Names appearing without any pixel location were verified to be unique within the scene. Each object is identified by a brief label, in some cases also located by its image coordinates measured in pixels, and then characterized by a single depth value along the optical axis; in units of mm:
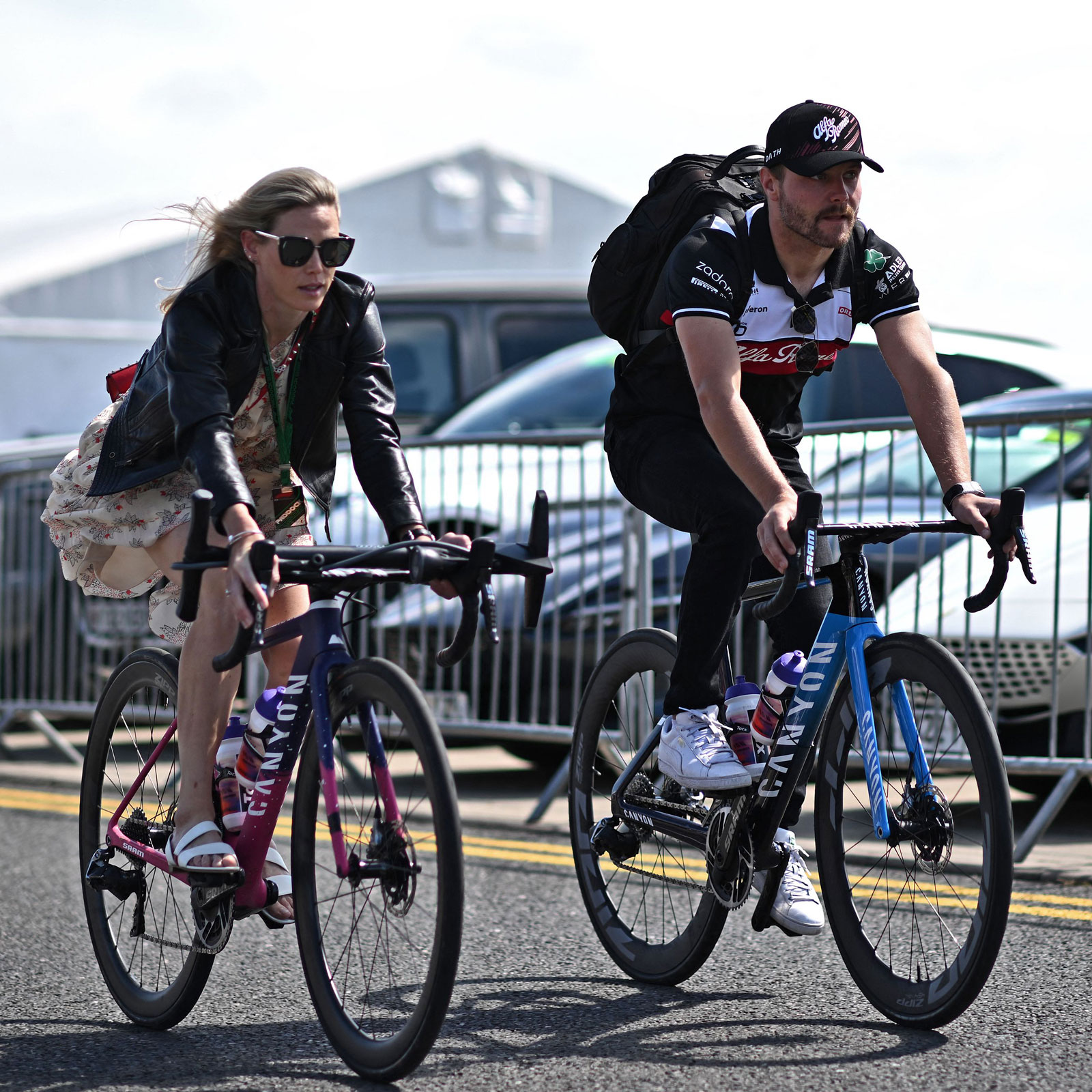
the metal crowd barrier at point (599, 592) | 12203
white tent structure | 27484
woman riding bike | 7223
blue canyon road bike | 6754
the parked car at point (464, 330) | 23625
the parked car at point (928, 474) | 12383
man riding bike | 7293
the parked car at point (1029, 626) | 12039
